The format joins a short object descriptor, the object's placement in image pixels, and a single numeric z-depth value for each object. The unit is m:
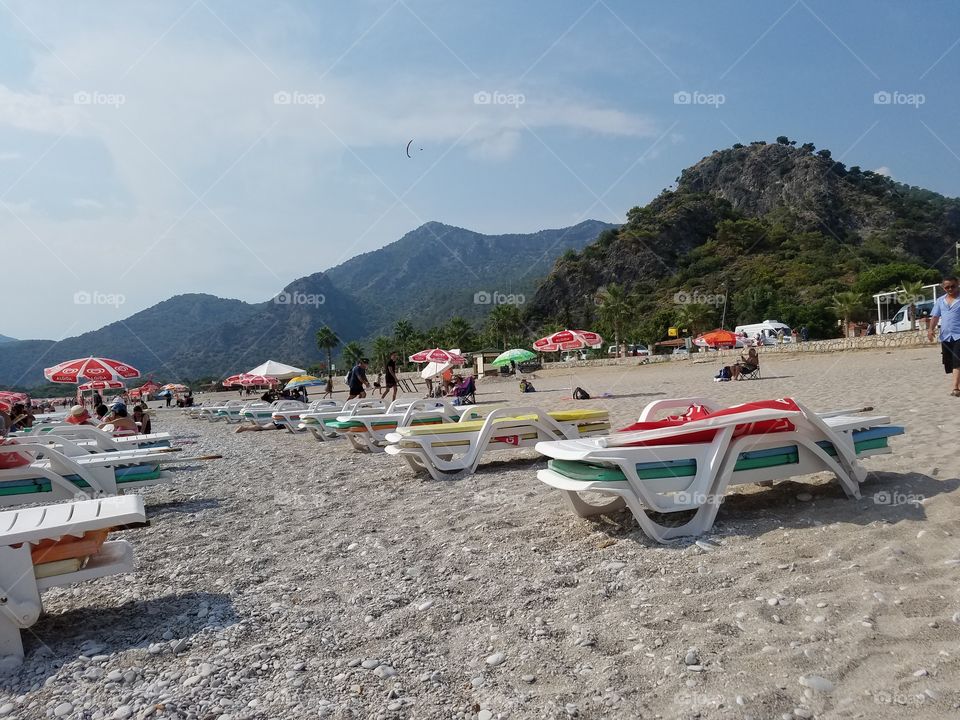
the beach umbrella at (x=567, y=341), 20.83
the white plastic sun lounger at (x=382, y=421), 9.05
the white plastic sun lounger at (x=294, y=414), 14.06
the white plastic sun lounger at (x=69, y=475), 5.51
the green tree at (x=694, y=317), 60.53
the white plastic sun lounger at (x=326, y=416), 11.03
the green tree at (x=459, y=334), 69.69
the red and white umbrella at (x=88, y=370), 15.18
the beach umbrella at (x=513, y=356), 24.78
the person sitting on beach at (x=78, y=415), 10.34
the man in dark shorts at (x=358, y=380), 14.78
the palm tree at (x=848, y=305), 45.26
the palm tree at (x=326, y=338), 81.62
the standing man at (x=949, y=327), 7.92
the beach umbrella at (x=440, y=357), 25.39
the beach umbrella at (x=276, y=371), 25.66
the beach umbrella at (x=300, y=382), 26.90
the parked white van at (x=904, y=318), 29.84
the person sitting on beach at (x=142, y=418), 12.25
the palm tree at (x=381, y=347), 81.62
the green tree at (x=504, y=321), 65.75
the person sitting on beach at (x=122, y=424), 10.15
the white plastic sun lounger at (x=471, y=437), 6.64
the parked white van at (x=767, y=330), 41.38
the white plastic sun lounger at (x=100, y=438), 8.18
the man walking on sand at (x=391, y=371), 16.31
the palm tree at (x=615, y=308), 53.69
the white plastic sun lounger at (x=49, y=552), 2.89
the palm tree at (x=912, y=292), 35.25
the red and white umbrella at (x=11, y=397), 19.87
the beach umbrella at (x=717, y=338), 30.36
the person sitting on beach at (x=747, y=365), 18.55
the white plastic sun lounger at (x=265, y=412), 16.09
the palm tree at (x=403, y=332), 84.19
